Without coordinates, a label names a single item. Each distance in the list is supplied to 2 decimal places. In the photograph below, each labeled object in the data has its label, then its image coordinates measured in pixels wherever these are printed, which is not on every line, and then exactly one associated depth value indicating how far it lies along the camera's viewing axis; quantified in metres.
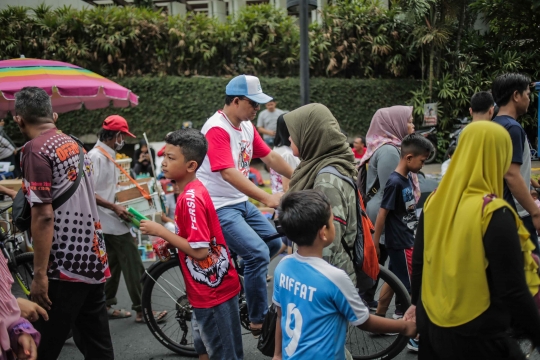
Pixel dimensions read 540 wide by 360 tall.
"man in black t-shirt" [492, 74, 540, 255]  3.73
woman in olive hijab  2.99
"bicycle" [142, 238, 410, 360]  3.87
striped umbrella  6.26
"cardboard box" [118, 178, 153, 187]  5.31
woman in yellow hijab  2.18
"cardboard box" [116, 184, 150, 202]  5.08
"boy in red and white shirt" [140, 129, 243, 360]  3.24
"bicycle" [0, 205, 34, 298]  4.60
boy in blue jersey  2.41
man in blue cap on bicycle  3.94
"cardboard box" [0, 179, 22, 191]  5.68
